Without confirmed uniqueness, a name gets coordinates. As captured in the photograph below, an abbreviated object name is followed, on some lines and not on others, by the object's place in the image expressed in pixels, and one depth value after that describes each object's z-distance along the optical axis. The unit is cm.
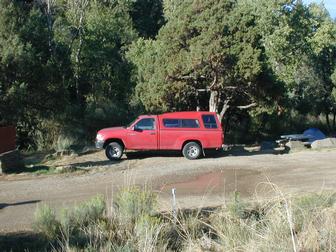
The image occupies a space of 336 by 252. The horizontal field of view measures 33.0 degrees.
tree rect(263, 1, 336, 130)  4591
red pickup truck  2208
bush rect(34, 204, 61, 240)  916
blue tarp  3185
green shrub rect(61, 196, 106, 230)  934
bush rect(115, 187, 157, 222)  934
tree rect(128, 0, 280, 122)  2628
